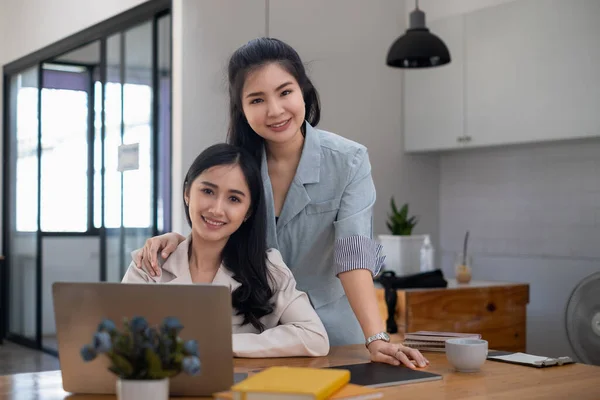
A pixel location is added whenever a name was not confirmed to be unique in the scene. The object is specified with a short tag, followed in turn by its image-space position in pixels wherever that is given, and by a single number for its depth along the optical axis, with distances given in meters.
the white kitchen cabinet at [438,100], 4.52
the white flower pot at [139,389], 1.06
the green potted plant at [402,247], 4.17
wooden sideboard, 3.71
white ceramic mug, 1.59
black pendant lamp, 3.78
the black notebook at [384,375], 1.46
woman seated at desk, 1.85
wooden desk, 1.39
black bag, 3.72
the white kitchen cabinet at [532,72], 3.86
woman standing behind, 1.96
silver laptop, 1.25
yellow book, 1.10
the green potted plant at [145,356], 1.05
